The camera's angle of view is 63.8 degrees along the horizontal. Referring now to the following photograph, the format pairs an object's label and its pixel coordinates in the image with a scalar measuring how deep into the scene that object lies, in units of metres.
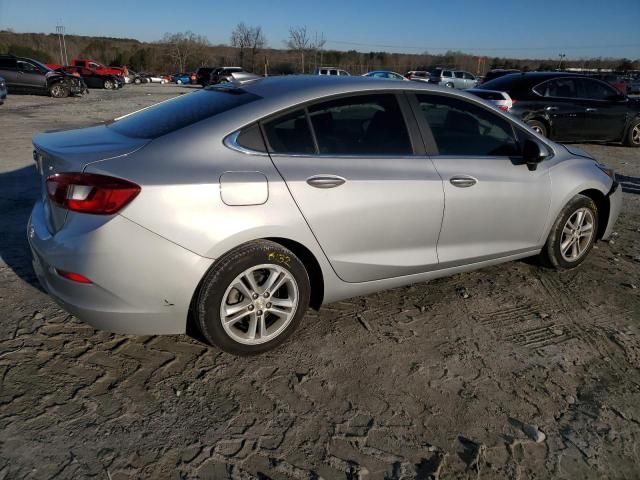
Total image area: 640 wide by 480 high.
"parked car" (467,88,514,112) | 10.20
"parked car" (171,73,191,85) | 55.84
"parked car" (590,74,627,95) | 22.52
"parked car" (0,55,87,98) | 21.19
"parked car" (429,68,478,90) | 32.25
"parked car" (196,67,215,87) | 42.47
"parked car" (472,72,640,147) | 10.66
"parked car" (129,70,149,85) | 45.74
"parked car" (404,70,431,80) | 40.38
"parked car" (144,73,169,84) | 54.61
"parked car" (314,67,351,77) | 31.75
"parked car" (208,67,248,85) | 36.60
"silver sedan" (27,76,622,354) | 2.55
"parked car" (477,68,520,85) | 23.11
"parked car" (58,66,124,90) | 33.12
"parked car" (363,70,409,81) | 30.27
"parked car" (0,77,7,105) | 16.55
